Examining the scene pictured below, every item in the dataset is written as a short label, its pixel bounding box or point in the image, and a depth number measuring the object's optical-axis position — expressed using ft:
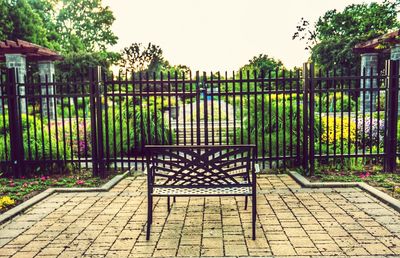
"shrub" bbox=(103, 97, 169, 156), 30.60
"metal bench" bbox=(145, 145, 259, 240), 13.60
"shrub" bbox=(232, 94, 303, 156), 26.78
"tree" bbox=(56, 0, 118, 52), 138.00
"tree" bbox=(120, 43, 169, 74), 190.80
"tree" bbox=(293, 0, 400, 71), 96.50
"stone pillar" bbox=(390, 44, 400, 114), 46.12
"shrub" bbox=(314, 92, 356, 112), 63.49
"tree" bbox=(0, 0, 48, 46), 86.48
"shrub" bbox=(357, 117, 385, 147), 28.73
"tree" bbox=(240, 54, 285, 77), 244.01
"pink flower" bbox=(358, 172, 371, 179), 21.70
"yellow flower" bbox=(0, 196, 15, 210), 17.14
